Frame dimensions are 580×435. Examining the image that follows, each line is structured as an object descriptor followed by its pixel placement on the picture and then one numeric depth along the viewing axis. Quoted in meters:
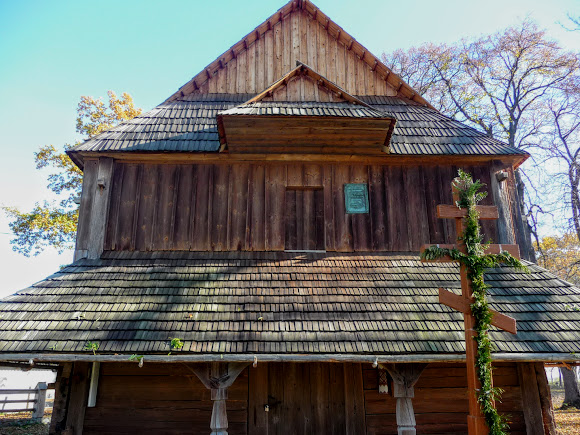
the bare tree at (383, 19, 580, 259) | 18.64
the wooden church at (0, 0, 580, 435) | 6.04
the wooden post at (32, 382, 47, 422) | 13.79
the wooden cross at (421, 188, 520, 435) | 4.84
